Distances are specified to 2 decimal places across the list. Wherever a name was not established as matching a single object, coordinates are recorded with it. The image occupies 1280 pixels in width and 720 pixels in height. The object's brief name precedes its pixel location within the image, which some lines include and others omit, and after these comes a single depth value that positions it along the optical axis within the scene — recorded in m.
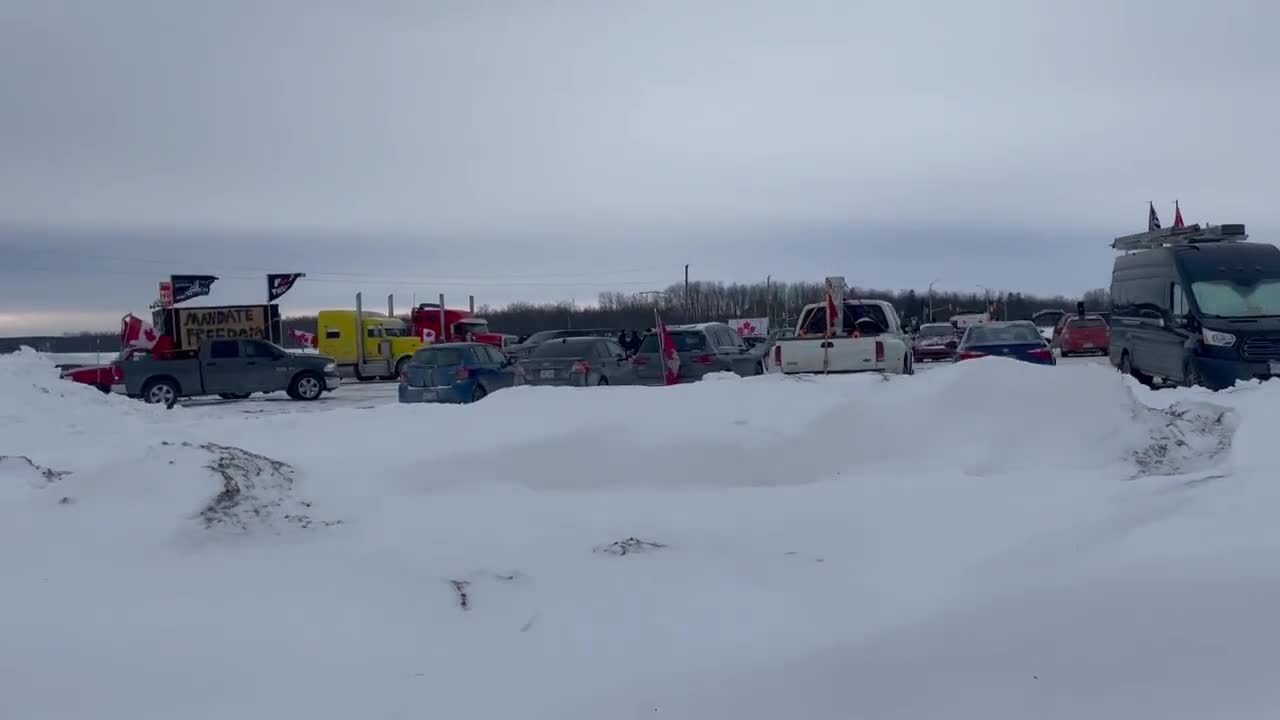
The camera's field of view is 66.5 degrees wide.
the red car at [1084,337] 33.41
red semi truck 37.84
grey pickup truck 22.53
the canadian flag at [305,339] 35.90
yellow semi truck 33.59
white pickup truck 14.54
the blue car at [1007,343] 20.12
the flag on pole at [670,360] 17.33
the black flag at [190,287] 30.50
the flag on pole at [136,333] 23.44
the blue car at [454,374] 17.69
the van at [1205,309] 15.06
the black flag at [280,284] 33.31
